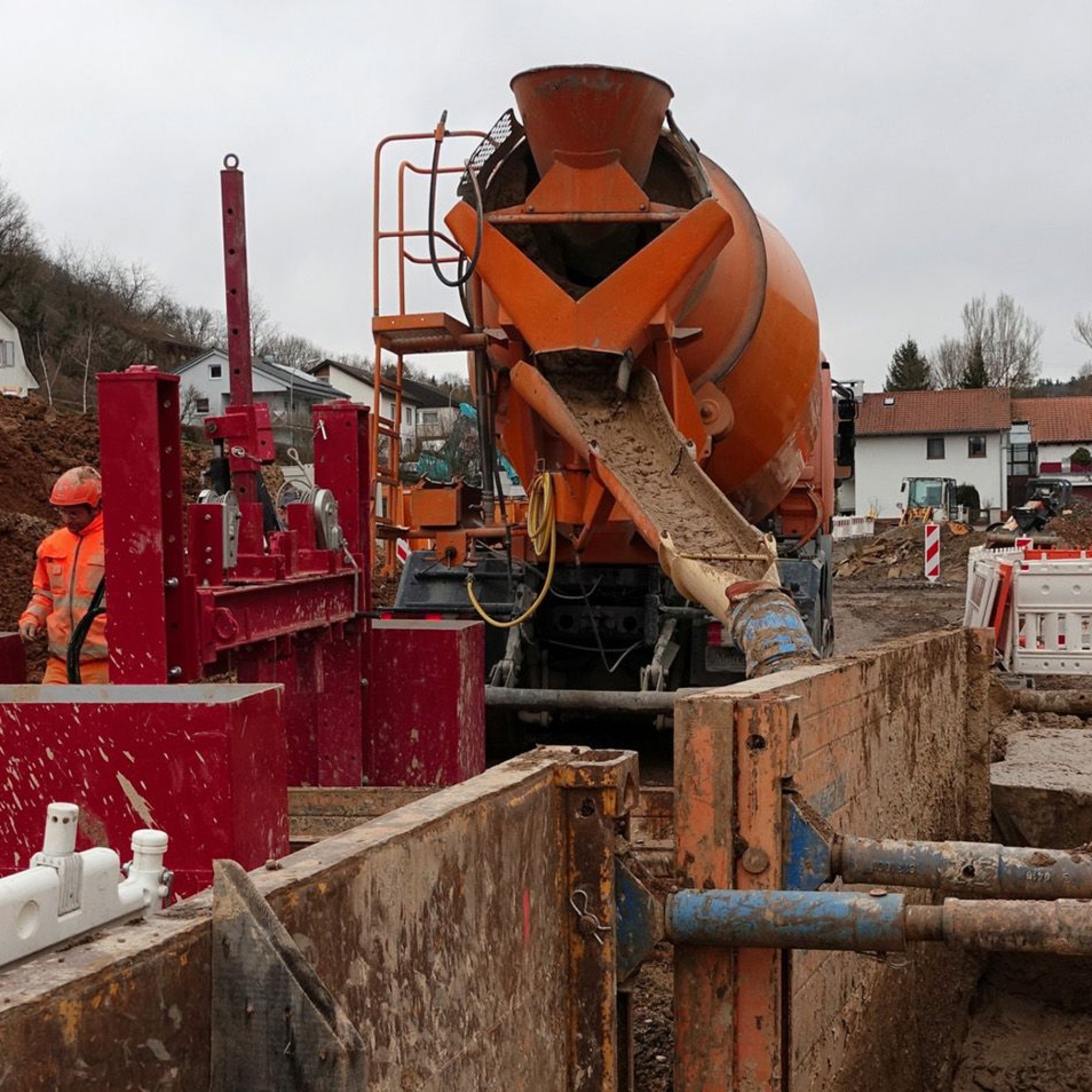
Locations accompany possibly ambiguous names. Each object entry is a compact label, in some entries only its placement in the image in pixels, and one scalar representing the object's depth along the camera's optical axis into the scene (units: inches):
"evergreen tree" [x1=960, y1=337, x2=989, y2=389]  2920.8
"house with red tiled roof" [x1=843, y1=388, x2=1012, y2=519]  2461.9
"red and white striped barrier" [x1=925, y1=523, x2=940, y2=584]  919.0
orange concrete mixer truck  227.9
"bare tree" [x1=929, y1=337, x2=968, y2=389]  3107.8
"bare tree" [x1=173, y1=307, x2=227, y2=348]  2368.4
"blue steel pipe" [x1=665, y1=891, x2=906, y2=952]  105.2
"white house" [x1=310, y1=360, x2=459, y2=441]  2486.5
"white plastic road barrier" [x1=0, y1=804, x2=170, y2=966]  61.0
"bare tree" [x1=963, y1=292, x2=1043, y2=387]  3120.1
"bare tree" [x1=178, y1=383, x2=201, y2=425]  1726.1
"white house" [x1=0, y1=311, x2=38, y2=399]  1819.6
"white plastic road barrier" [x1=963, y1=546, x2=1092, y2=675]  401.7
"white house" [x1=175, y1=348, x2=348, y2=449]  2050.9
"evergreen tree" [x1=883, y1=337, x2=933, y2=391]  3043.8
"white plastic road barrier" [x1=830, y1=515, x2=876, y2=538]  1501.0
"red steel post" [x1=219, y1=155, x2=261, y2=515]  209.2
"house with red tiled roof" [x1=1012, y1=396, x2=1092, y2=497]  2551.7
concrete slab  226.1
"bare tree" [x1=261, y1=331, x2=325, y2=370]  2807.6
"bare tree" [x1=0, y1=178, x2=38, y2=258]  1883.6
